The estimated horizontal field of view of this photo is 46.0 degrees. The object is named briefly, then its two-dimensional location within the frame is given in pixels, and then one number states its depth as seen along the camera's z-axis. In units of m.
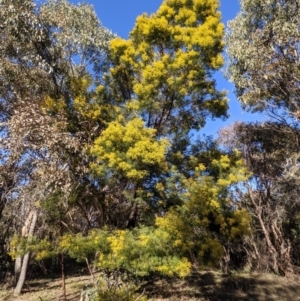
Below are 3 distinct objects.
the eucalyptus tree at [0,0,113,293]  8.29
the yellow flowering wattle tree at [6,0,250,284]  7.82
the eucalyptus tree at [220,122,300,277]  15.93
